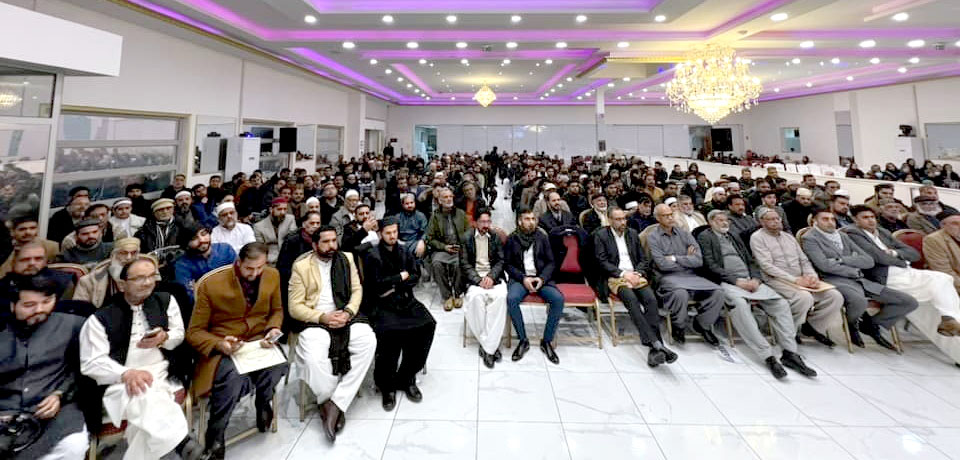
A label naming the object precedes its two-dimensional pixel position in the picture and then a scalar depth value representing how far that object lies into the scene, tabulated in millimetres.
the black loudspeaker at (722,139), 17047
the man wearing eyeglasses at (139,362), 1776
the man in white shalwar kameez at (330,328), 2334
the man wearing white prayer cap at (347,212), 4594
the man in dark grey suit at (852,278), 3207
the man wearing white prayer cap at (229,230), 3590
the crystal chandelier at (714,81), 6762
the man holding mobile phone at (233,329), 2057
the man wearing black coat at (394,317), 2605
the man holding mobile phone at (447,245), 4250
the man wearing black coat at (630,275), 3119
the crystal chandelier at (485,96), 11071
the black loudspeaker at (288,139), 9289
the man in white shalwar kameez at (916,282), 3049
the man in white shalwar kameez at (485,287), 3146
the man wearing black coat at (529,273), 3229
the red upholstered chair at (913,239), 3632
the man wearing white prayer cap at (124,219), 3859
